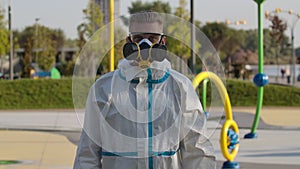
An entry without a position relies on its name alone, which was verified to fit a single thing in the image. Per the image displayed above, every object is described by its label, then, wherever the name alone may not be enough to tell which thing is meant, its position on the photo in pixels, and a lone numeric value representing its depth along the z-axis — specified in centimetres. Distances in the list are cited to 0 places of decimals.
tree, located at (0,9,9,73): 4597
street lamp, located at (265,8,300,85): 5265
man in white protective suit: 331
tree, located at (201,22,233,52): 8844
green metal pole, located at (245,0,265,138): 1575
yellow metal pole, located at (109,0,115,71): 1249
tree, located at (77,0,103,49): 4106
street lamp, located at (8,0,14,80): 3693
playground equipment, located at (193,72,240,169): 1038
